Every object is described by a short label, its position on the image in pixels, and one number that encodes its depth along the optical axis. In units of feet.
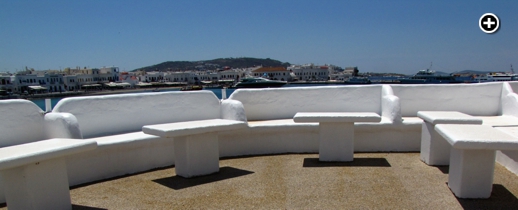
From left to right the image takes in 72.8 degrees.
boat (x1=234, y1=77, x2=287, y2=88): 180.47
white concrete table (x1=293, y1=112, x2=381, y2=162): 15.29
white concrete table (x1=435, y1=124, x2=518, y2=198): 10.13
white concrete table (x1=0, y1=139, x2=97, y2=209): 9.40
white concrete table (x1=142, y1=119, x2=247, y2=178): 13.43
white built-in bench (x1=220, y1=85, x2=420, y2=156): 17.17
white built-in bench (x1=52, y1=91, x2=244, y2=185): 13.74
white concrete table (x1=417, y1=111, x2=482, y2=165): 14.25
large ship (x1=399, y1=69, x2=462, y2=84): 213.66
